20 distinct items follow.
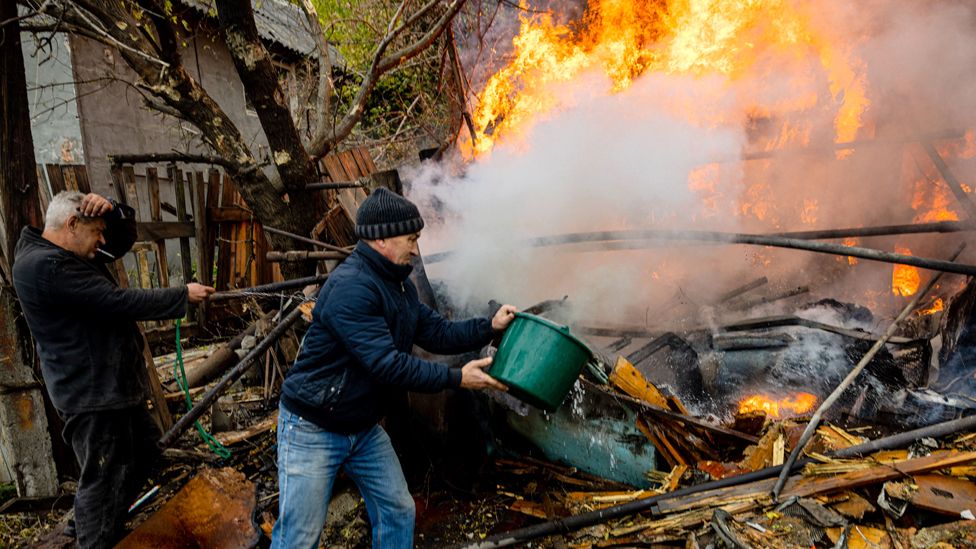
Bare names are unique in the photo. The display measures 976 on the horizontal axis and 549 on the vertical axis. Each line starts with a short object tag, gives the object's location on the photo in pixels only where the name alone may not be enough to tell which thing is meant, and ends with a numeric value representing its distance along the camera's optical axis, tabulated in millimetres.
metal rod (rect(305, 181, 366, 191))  4555
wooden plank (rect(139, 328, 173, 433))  4684
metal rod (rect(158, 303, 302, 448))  3797
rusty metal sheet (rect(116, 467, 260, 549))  3426
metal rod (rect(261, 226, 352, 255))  4289
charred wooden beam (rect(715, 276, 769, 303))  7194
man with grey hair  3180
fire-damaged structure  3383
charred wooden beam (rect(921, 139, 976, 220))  5441
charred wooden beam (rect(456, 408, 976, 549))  3328
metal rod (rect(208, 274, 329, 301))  3622
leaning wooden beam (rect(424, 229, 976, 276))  4094
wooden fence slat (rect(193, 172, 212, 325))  7613
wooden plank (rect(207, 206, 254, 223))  7785
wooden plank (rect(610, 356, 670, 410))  3938
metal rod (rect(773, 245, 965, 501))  3202
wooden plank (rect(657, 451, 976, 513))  3066
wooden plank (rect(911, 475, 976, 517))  2807
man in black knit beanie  2514
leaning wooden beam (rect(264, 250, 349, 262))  4340
